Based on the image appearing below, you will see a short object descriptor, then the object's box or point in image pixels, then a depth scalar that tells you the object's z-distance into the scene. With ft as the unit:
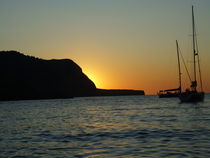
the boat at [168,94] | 502.99
